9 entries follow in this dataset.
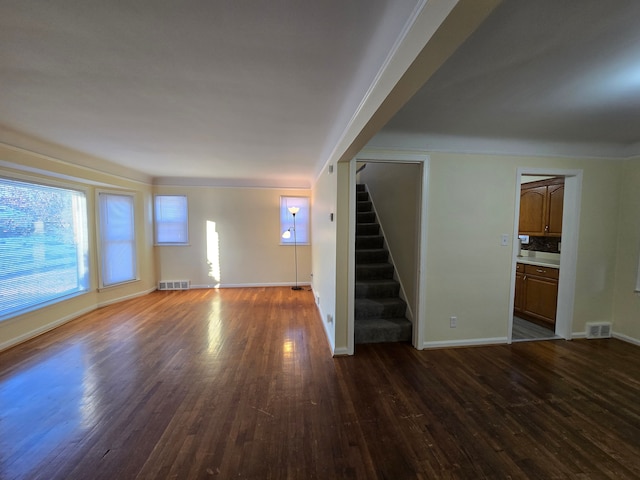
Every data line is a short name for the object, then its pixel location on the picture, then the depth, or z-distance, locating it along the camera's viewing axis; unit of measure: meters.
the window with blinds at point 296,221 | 5.84
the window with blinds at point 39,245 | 3.00
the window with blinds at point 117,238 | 4.36
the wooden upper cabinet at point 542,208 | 3.64
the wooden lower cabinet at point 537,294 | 3.50
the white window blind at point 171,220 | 5.49
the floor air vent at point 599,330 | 3.24
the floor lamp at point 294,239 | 5.74
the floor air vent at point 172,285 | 5.52
